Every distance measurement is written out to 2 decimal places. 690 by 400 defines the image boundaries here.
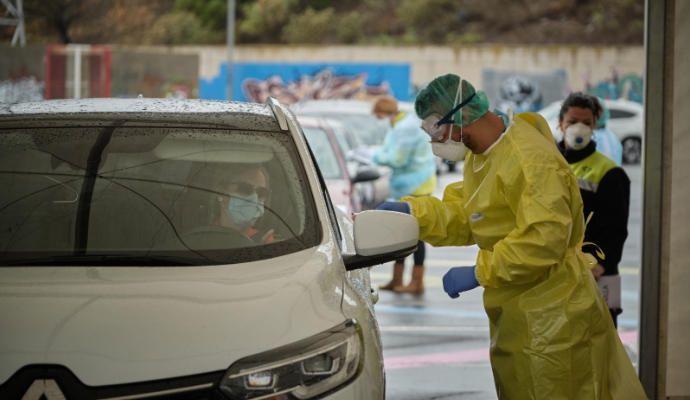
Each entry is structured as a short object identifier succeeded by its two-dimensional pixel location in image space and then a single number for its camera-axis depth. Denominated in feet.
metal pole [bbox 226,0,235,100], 137.85
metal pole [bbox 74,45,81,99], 135.74
